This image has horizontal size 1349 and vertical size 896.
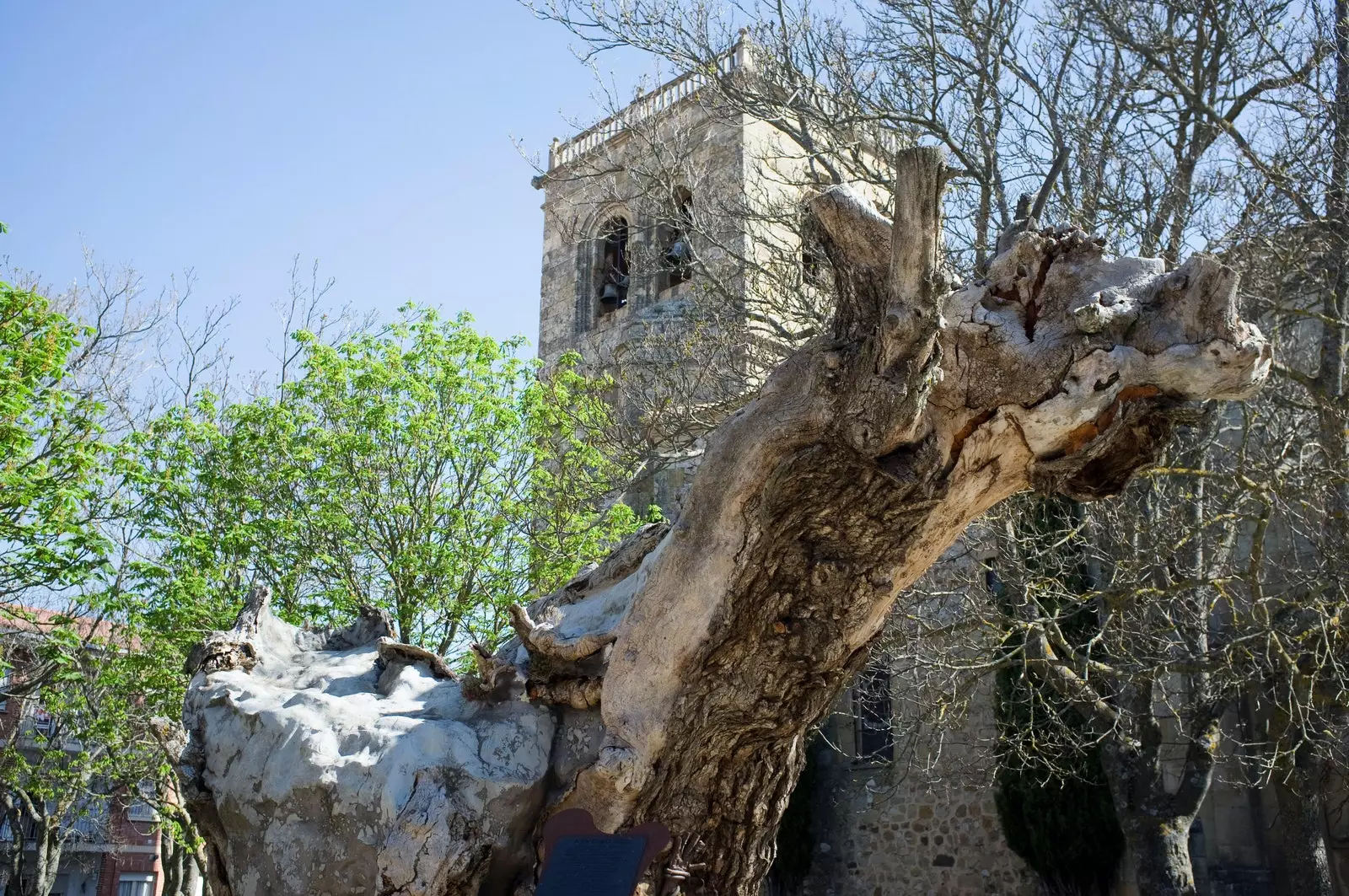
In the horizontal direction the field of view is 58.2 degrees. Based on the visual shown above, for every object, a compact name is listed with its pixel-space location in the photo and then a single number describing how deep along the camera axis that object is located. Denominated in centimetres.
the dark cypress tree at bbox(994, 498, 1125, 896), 1277
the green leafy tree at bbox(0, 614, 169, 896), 1319
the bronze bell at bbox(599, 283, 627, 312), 2311
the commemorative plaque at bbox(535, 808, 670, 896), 367
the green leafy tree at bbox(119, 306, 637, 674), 1110
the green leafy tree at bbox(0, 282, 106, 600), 1026
